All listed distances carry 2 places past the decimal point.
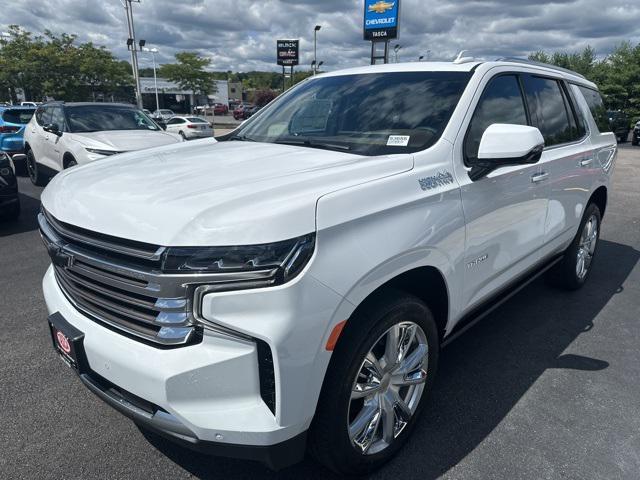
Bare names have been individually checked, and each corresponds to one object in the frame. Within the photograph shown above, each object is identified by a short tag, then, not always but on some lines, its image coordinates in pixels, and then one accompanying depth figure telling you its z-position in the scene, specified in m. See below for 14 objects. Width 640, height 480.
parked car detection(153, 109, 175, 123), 41.09
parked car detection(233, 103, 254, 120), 56.11
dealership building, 66.50
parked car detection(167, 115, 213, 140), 24.67
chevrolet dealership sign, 23.94
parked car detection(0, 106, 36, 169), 11.64
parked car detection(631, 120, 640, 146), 23.88
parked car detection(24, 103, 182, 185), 7.76
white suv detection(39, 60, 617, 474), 1.63
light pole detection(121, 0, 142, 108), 29.08
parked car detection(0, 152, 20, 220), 6.46
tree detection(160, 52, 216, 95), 53.62
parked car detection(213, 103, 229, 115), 68.69
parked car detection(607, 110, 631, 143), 22.37
